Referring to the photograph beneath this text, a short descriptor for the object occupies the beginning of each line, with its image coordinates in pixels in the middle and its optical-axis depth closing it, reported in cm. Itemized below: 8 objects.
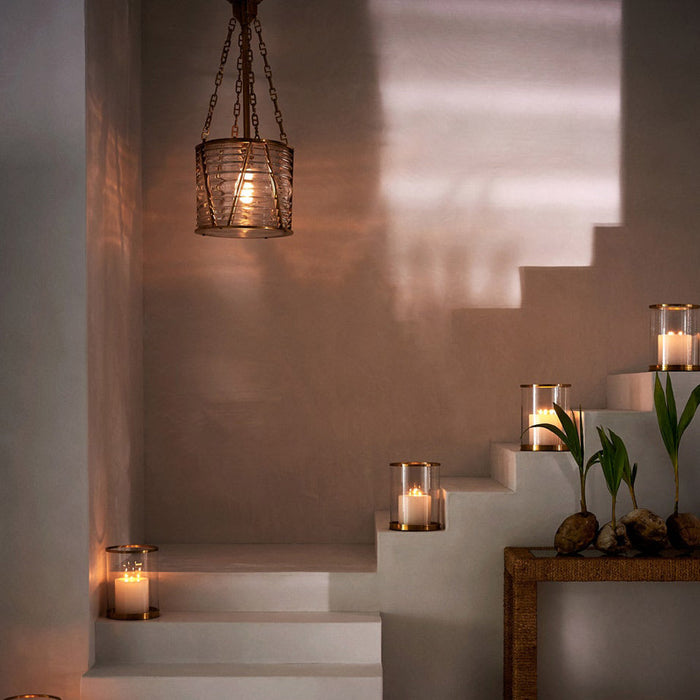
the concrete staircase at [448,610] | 250
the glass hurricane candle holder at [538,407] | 275
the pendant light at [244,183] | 243
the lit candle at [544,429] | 273
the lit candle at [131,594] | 252
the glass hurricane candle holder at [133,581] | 252
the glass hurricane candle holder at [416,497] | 272
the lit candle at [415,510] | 271
